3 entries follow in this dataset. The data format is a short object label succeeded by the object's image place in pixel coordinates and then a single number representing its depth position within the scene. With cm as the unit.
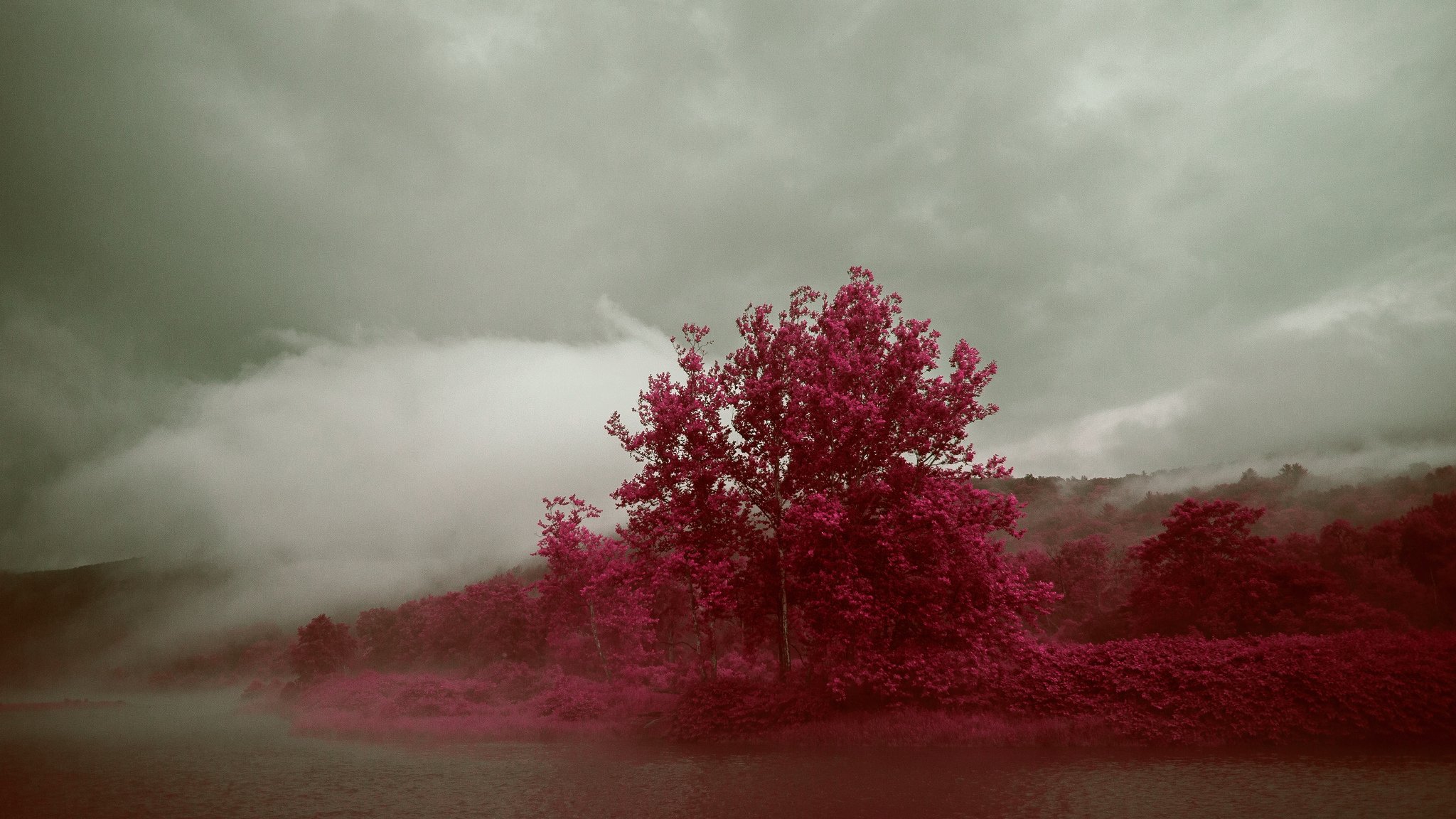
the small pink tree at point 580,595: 3909
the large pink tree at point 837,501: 2247
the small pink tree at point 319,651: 7112
